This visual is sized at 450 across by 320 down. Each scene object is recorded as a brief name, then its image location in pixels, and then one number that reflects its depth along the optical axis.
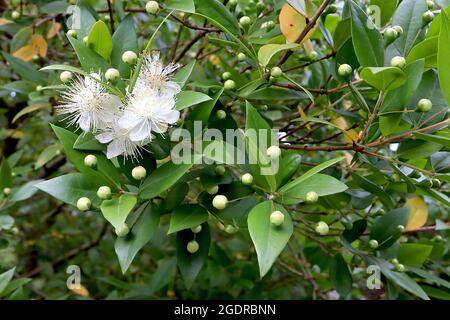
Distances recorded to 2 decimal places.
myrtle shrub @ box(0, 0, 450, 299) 0.33
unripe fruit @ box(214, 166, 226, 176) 0.36
